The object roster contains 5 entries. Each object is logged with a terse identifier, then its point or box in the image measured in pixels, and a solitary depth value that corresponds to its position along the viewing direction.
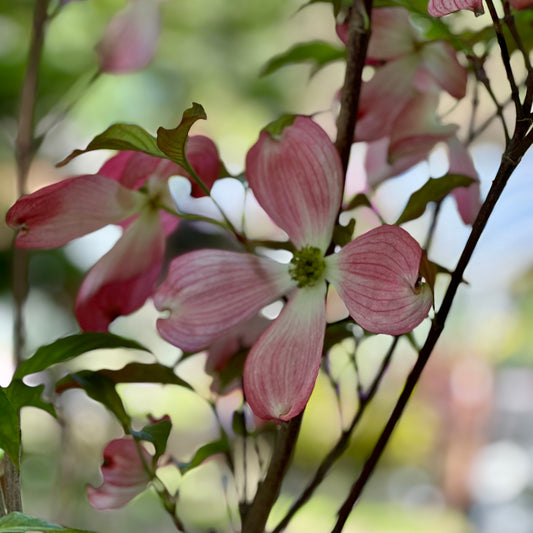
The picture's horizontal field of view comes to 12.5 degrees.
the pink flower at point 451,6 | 0.64
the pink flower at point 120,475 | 0.71
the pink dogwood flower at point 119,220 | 0.69
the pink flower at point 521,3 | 0.69
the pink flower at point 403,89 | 0.72
